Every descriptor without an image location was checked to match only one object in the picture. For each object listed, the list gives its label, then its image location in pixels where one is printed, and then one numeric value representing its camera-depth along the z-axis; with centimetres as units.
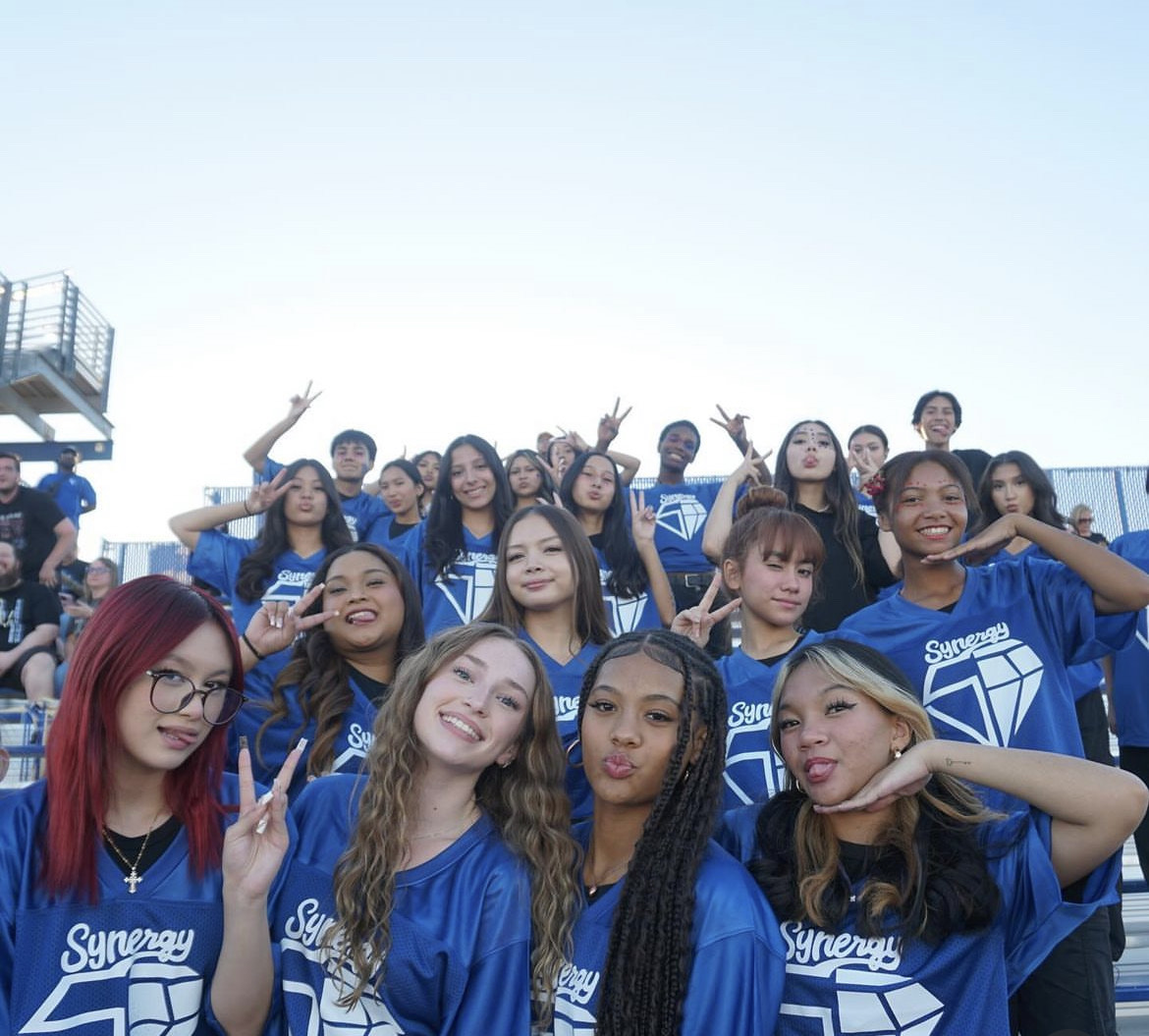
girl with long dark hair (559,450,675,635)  471
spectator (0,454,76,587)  701
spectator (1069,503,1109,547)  705
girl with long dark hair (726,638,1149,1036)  224
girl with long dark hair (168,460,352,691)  493
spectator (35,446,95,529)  1012
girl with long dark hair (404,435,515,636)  475
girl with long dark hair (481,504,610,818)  371
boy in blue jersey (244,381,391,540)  659
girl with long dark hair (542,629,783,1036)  218
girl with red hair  221
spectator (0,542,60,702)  624
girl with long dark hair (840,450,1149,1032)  310
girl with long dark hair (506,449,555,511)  583
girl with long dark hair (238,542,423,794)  332
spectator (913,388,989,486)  634
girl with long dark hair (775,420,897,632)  446
